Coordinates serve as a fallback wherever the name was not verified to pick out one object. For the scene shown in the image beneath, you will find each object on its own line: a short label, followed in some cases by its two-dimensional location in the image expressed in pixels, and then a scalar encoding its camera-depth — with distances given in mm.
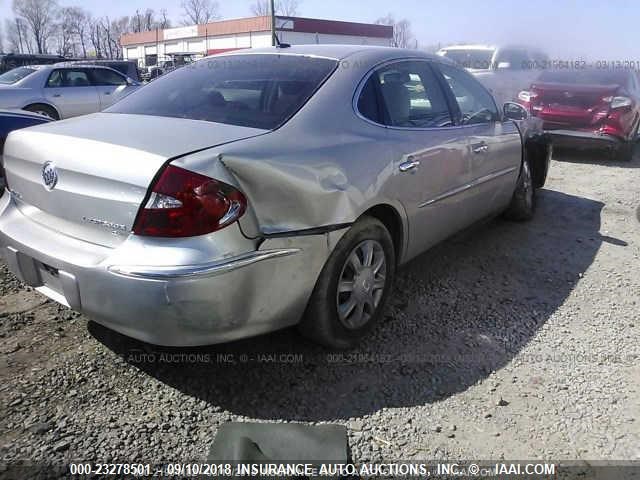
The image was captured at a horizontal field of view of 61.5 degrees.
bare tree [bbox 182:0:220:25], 82750
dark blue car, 4580
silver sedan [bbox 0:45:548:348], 2084
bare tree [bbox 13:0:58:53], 78062
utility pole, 34262
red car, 7758
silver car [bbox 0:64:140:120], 10016
